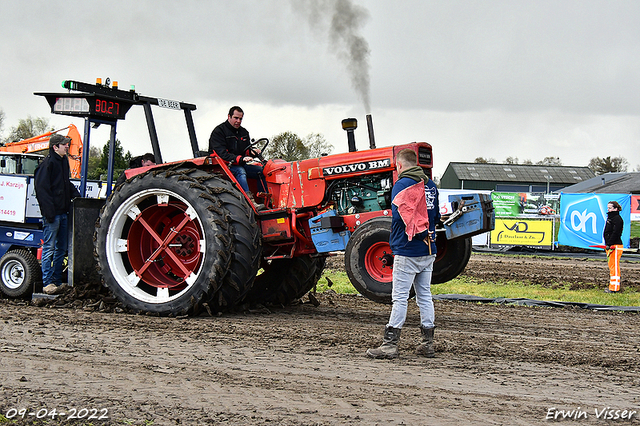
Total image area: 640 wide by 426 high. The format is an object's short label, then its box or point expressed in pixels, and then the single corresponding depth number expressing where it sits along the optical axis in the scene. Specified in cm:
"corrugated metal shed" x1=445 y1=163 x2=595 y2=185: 6184
